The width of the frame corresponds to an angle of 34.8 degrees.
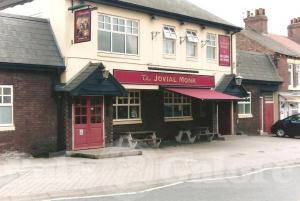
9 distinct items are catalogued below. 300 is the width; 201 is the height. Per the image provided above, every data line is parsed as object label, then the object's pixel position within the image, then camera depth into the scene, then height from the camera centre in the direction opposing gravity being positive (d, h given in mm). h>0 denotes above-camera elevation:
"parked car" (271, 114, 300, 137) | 27281 -731
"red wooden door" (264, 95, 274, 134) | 29953 +82
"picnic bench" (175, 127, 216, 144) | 22672 -935
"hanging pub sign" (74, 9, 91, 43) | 16781 +3187
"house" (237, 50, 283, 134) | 28109 +1465
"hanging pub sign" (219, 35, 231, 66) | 24734 +3348
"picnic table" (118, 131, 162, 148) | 19391 -977
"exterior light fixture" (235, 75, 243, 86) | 24688 +1784
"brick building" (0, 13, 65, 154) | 16391 +1114
